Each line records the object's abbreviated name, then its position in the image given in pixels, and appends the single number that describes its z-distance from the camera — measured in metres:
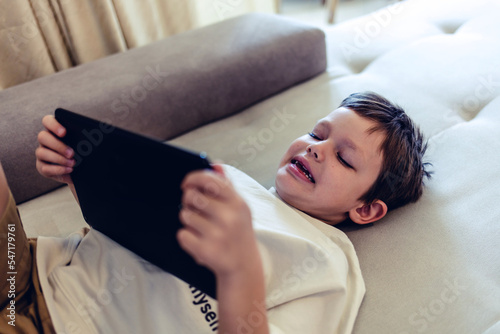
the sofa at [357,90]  0.82
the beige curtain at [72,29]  1.49
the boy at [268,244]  0.51
